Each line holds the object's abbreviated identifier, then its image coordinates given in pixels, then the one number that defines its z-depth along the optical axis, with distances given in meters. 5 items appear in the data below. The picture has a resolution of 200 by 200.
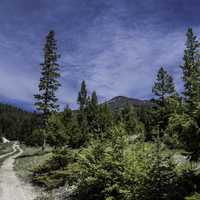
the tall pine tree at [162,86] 34.06
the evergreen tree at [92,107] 56.04
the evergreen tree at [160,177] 7.48
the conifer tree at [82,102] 62.88
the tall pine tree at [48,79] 34.50
